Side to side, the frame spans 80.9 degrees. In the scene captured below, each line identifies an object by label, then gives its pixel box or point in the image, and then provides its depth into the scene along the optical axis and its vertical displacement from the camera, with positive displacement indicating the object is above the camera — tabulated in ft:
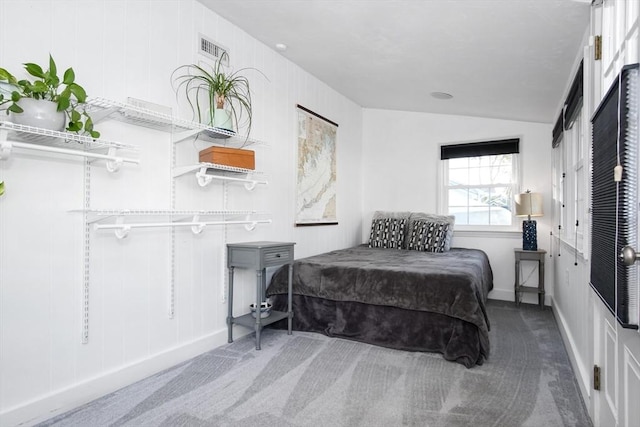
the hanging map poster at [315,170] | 13.00 +1.57
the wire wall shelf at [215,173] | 8.33 +0.94
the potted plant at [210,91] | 8.69 +2.89
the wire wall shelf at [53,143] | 5.24 +1.12
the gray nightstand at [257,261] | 9.26 -1.26
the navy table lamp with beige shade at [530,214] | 13.76 -0.01
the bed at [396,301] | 8.64 -2.28
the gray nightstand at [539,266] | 13.48 -1.89
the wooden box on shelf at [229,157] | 8.59 +1.30
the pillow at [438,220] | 14.74 -0.28
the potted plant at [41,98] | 5.35 +1.66
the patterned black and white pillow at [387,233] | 15.55 -0.87
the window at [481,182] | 15.37 +1.35
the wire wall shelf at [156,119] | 6.51 +1.84
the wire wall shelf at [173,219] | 6.67 -0.16
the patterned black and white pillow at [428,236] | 14.48 -0.91
